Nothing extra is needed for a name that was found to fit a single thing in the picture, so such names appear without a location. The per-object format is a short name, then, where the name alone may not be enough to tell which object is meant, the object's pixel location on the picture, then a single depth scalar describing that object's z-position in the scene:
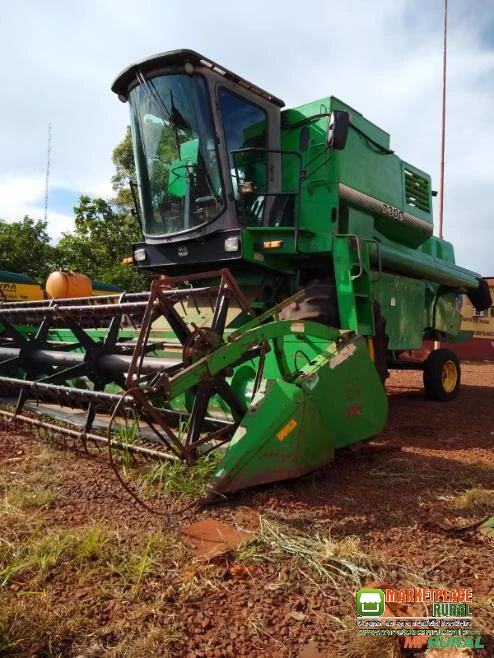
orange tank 6.69
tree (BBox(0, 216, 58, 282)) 16.20
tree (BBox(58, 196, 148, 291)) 13.96
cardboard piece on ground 2.15
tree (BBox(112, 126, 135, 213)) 16.95
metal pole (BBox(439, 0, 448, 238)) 13.66
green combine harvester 2.86
